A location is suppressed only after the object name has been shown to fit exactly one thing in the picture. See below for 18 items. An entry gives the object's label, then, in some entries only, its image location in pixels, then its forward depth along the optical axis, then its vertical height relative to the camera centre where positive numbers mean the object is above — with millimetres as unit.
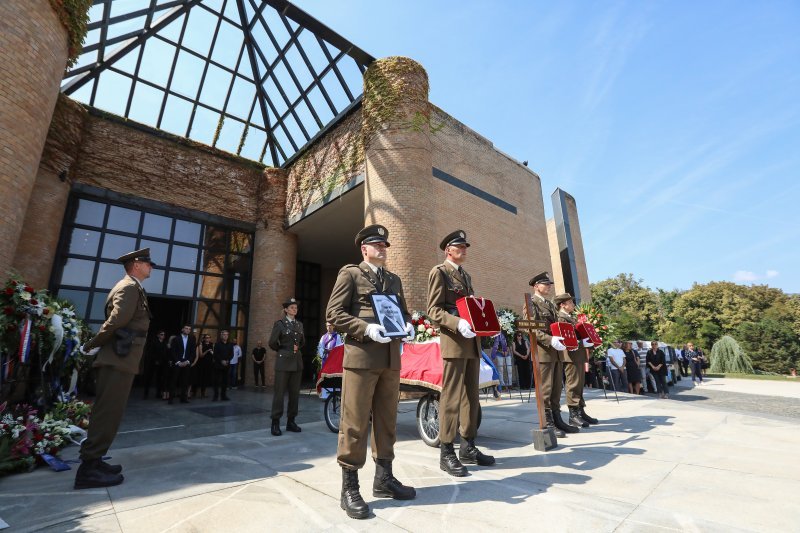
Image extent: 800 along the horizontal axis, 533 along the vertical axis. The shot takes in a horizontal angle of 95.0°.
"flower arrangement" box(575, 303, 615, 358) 8473 +854
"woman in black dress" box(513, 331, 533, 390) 10719 -13
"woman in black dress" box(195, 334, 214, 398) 10125 +68
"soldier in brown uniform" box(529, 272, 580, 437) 4664 -152
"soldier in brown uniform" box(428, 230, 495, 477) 3238 -106
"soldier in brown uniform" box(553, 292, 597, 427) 5145 -276
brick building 9641 +5552
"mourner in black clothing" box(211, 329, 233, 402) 9297 +105
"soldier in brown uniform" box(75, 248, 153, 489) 3047 -9
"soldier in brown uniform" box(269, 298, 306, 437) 5426 +164
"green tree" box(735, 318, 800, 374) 28938 +908
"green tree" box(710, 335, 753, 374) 24781 -22
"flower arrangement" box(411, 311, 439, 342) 8141 +703
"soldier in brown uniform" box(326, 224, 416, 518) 2502 -140
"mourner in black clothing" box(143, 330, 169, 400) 10014 +164
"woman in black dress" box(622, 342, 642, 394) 11172 -357
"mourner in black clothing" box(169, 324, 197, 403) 9102 +265
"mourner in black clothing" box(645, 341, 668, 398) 10531 -184
